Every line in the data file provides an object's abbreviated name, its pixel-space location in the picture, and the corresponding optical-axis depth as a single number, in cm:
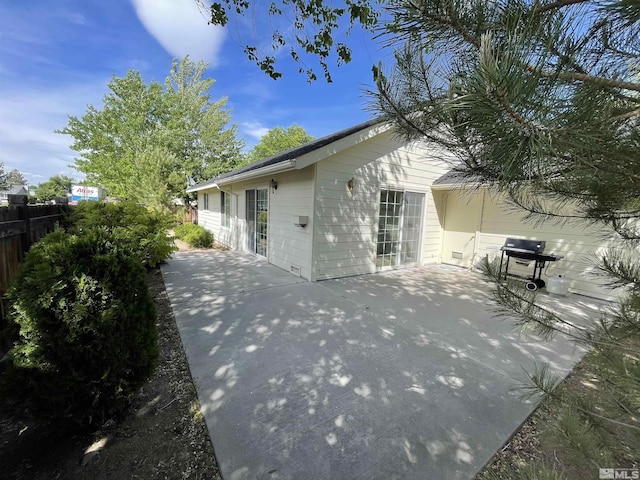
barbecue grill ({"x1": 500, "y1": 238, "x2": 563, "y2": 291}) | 586
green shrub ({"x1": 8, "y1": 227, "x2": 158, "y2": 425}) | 171
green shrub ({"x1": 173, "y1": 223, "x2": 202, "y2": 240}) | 1271
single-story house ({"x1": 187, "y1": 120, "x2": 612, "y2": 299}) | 604
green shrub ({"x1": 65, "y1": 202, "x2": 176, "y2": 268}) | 544
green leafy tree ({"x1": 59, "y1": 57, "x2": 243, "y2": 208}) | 2019
